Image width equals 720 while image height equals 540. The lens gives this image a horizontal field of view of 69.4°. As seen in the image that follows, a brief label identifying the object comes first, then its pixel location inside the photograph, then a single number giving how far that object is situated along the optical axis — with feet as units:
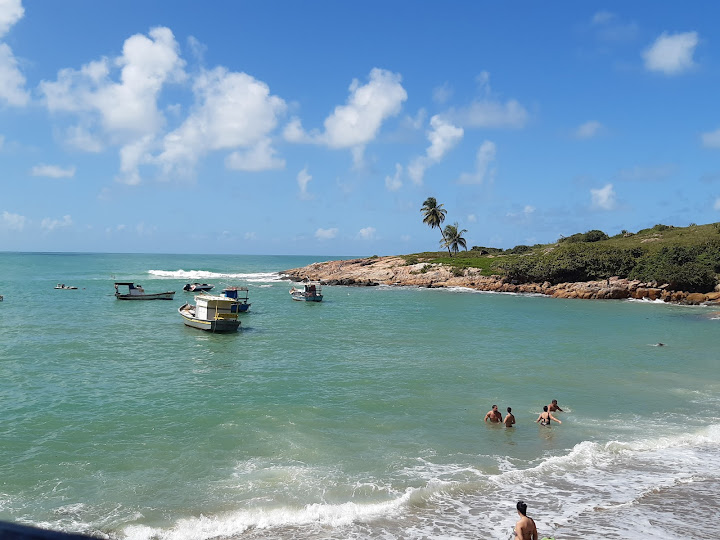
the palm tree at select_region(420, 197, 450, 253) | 373.20
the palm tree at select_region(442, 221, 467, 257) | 369.91
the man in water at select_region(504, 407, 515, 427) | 65.26
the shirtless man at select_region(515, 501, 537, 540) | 36.45
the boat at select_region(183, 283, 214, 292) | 254.68
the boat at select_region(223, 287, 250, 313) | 175.01
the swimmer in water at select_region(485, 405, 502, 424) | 66.70
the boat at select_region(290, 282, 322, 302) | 211.82
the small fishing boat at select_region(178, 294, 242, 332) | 134.92
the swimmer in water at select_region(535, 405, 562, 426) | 66.03
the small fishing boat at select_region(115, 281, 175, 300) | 215.10
